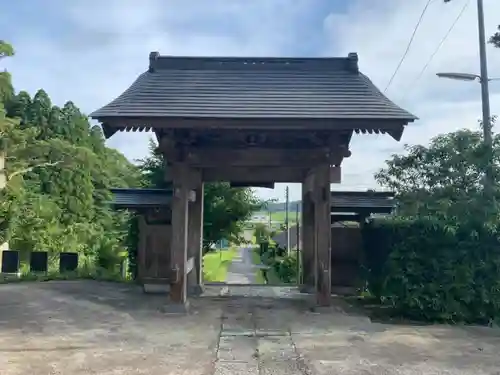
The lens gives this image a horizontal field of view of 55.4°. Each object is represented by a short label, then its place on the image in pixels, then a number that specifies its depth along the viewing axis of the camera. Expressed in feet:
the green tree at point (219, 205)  48.85
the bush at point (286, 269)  68.28
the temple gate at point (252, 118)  23.25
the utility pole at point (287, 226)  90.32
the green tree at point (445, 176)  24.61
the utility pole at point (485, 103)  24.57
